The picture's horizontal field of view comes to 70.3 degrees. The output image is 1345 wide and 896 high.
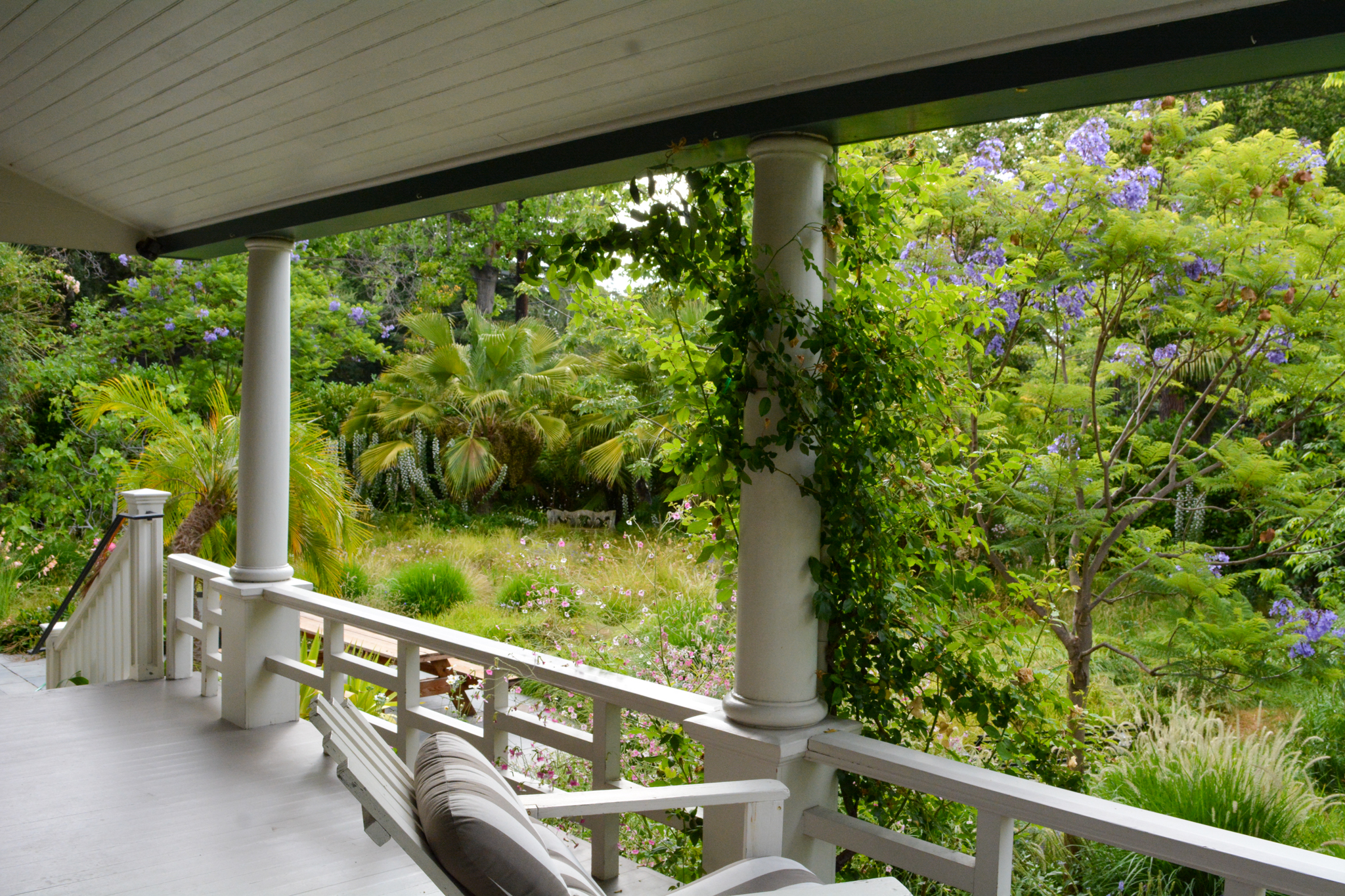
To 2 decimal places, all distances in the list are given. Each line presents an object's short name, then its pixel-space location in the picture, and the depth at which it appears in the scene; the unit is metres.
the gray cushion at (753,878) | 1.89
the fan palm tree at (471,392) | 11.16
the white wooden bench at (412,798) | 1.59
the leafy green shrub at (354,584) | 7.96
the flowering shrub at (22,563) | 8.25
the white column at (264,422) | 4.27
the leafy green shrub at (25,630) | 7.59
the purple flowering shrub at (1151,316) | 3.91
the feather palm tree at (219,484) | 5.86
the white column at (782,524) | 2.32
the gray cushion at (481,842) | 1.55
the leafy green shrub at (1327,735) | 4.69
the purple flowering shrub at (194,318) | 10.95
